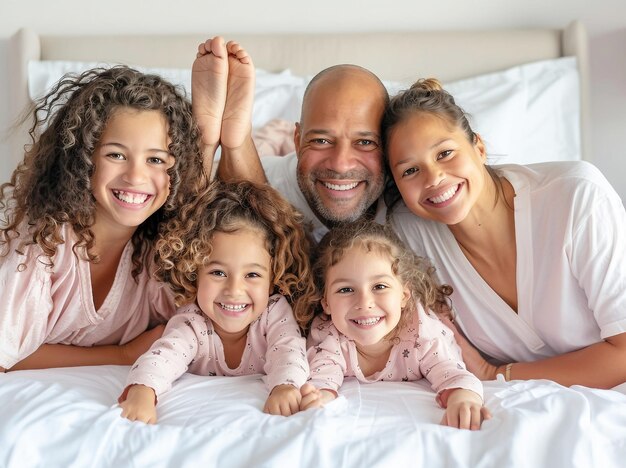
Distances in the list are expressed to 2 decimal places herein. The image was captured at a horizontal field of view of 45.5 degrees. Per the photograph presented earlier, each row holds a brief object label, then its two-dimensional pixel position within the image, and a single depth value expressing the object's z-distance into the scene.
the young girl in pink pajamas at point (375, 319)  1.62
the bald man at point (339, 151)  1.88
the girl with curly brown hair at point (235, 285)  1.65
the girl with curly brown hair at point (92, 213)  1.66
